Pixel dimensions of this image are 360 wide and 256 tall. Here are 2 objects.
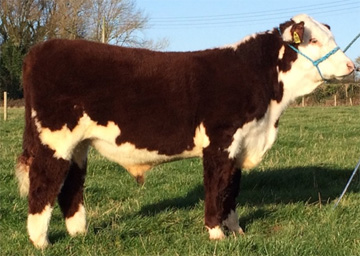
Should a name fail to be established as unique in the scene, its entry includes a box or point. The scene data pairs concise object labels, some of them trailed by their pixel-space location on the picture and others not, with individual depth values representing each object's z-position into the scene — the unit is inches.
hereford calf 194.4
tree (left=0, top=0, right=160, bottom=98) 1611.7
